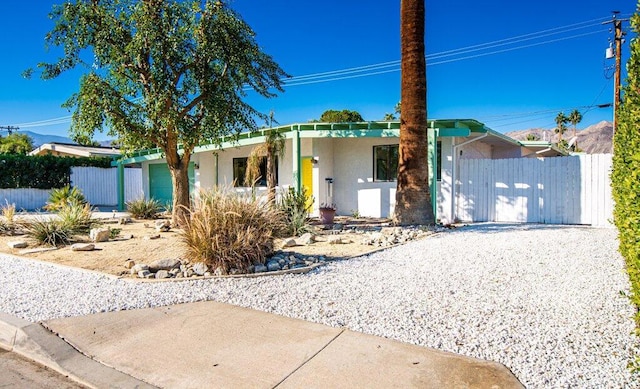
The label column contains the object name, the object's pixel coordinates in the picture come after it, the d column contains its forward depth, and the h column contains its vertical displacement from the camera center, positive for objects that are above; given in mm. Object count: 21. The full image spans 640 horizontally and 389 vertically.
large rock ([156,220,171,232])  12403 -1067
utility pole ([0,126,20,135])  61719 +9072
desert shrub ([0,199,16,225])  12099 -690
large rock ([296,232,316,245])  9328 -1103
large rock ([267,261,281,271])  6661 -1192
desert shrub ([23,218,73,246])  9648 -918
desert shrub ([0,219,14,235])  11723 -1010
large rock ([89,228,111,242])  10102 -1040
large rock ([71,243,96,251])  8859 -1156
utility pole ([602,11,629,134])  19391 +6709
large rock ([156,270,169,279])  6371 -1244
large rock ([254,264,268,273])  6534 -1208
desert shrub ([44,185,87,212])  15000 -225
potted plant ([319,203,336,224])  12656 -747
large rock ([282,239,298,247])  8400 -1058
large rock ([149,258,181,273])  6598 -1147
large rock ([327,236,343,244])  9312 -1132
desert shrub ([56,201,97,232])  10412 -681
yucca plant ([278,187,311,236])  10499 -554
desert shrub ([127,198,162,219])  16672 -732
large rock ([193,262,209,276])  6441 -1180
